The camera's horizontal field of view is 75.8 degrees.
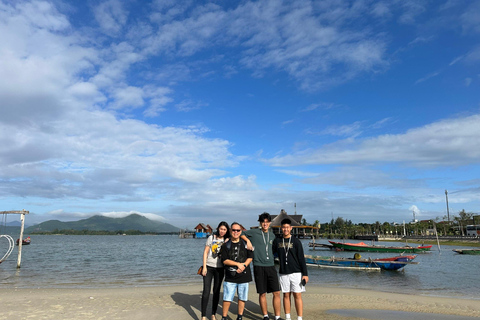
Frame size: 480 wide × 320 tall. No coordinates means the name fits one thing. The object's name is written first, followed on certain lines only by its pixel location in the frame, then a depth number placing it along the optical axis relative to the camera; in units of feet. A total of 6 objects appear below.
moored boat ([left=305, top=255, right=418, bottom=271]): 74.84
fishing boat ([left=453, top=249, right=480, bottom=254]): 143.29
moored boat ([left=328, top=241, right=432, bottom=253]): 143.49
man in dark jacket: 19.92
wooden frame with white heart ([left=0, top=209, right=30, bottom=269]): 71.15
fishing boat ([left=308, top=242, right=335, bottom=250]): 176.36
